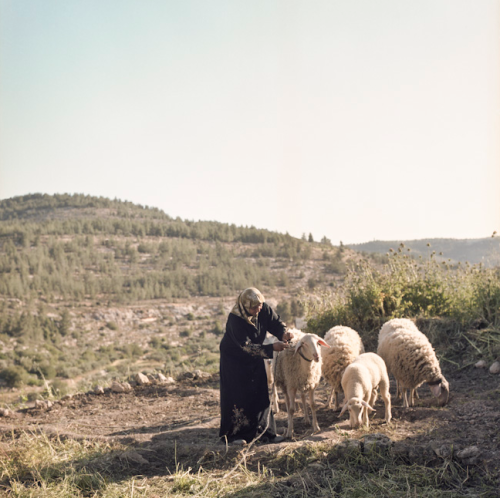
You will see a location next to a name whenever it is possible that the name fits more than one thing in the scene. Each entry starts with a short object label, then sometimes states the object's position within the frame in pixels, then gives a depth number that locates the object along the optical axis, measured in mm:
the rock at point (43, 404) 8211
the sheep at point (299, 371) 5496
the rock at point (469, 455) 4211
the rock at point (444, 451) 4320
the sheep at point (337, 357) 6410
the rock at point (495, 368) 7320
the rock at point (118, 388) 8945
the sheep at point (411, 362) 6160
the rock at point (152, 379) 9375
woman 5527
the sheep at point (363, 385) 5258
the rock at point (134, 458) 5059
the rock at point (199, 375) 9625
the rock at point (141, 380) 9328
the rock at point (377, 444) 4512
